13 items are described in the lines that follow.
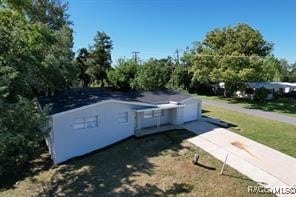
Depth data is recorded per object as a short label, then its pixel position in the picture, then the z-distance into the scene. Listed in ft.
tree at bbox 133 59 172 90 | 61.63
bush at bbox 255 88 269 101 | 72.67
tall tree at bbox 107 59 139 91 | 73.83
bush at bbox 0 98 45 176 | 19.56
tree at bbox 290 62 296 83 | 138.85
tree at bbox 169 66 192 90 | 85.06
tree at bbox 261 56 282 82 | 121.75
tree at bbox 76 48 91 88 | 96.12
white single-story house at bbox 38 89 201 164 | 30.74
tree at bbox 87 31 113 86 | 95.33
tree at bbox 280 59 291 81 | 141.67
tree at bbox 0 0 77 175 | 20.90
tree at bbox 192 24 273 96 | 64.59
